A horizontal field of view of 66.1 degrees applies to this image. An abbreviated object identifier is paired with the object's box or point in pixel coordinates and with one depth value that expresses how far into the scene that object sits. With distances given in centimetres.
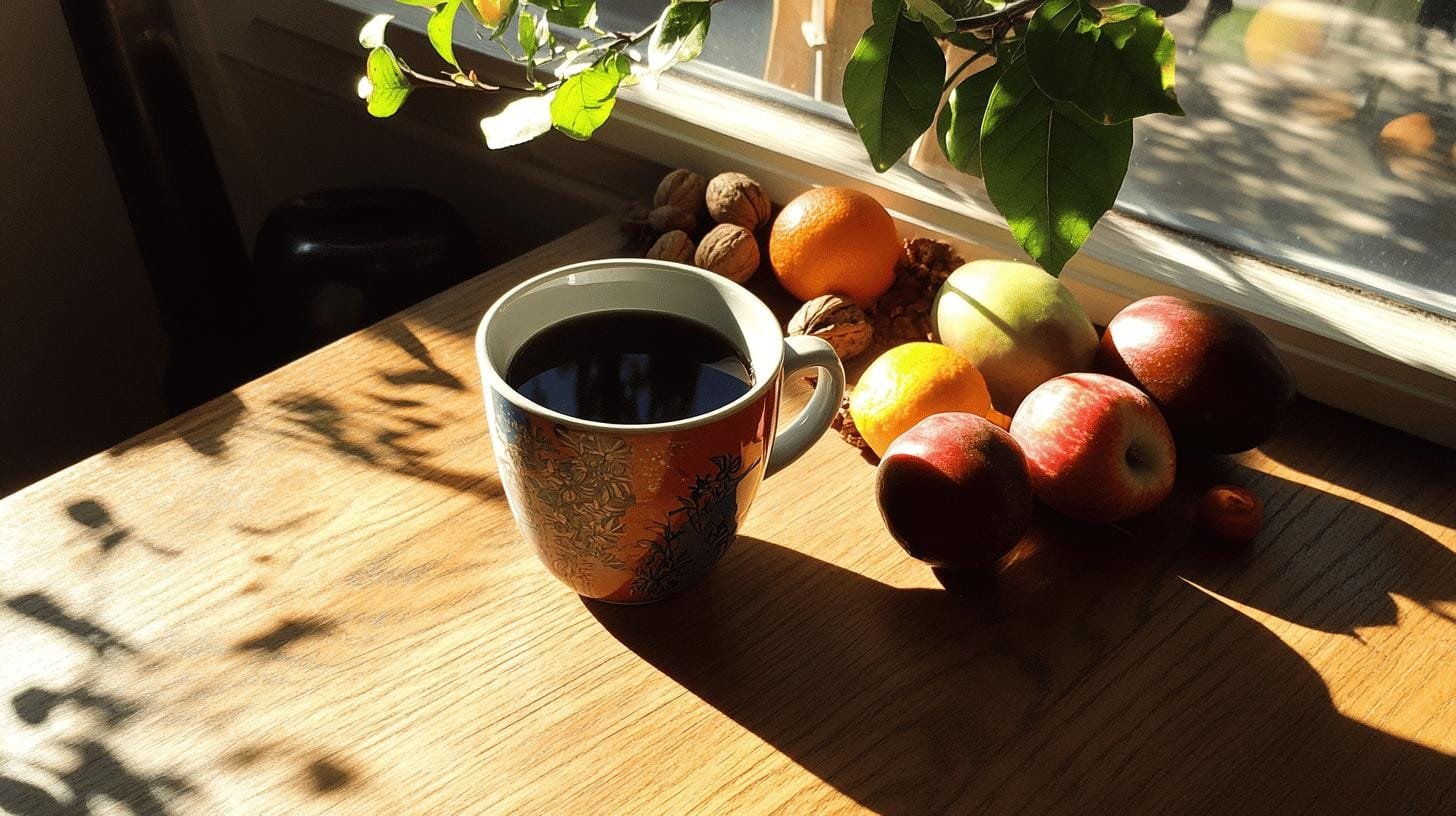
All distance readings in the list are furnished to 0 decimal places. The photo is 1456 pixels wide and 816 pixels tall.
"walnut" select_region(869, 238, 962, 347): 82
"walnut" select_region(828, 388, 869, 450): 73
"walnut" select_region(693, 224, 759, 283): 85
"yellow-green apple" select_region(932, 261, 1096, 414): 72
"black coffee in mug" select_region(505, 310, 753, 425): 54
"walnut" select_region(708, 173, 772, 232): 88
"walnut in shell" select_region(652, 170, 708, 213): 91
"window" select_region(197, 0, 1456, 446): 73
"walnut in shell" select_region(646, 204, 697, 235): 89
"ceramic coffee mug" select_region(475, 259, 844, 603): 50
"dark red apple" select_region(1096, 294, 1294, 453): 68
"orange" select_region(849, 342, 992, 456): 68
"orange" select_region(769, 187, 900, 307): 80
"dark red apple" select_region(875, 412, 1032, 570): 59
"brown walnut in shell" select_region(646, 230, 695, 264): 86
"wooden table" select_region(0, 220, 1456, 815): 52
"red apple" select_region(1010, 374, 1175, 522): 64
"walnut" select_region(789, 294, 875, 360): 79
